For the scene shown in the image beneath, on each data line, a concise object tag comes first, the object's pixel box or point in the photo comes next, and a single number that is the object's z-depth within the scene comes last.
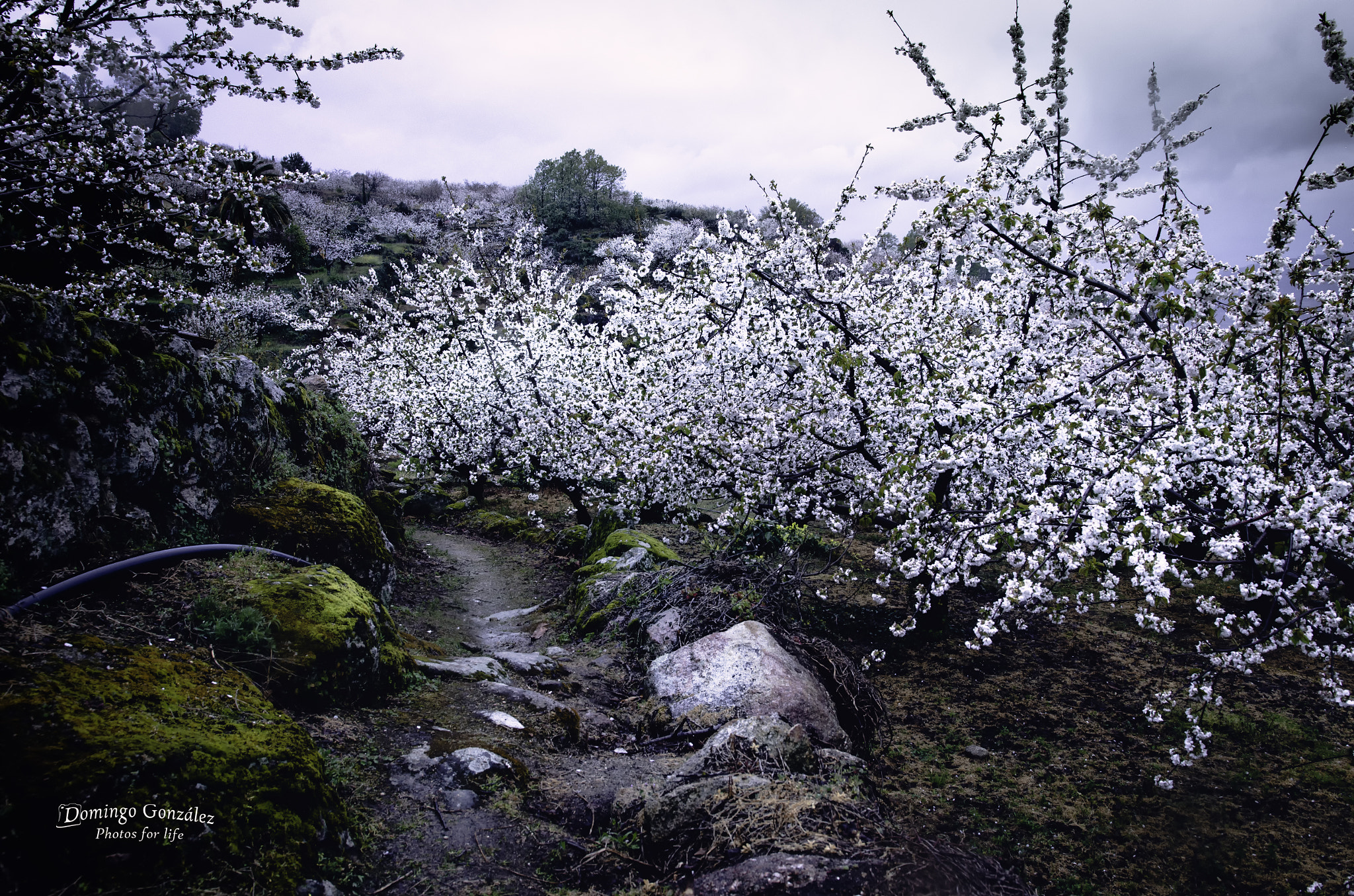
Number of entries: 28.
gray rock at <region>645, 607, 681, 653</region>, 6.34
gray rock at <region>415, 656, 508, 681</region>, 5.23
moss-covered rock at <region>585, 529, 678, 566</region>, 9.11
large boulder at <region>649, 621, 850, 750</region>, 4.77
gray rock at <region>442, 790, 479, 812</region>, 3.28
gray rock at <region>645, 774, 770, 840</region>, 3.16
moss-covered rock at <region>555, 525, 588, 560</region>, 12.17
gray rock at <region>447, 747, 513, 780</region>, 3.58
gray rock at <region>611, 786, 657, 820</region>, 3.41
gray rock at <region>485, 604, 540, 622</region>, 8.62
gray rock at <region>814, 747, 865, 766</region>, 4.00
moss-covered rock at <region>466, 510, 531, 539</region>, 14.38
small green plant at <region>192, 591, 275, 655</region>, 3.75
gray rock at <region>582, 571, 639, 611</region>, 7.86
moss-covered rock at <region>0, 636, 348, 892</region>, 2.07
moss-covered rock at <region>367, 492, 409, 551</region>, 10.09
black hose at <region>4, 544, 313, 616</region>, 3.38
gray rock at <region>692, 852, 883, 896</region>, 2.65
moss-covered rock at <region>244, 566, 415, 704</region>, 3.93
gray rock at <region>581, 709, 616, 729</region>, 5.07
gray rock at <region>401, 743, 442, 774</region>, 3.52
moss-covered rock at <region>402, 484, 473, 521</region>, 16.30
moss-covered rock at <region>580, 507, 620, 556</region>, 10.55
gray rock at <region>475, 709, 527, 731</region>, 4.56
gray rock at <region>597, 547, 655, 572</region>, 8.49
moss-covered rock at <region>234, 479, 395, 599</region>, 6.09
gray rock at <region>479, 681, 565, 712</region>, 5.02
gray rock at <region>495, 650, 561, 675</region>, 5.95
